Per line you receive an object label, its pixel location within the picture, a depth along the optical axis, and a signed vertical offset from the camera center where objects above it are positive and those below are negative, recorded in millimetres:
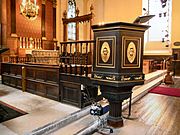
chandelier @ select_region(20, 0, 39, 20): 5348 +2056
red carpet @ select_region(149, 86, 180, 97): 4102 -825
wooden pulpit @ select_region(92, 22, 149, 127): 1928 +55
